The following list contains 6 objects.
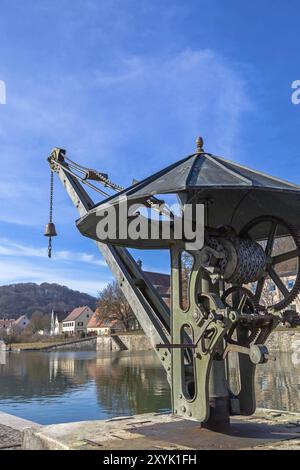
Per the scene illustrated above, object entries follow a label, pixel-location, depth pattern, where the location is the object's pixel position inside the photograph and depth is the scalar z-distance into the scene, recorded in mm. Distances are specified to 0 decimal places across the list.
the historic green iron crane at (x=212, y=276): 4664
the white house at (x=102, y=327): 68962
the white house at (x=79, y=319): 112062
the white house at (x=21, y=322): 123662
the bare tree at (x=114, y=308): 63844
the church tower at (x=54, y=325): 119188
